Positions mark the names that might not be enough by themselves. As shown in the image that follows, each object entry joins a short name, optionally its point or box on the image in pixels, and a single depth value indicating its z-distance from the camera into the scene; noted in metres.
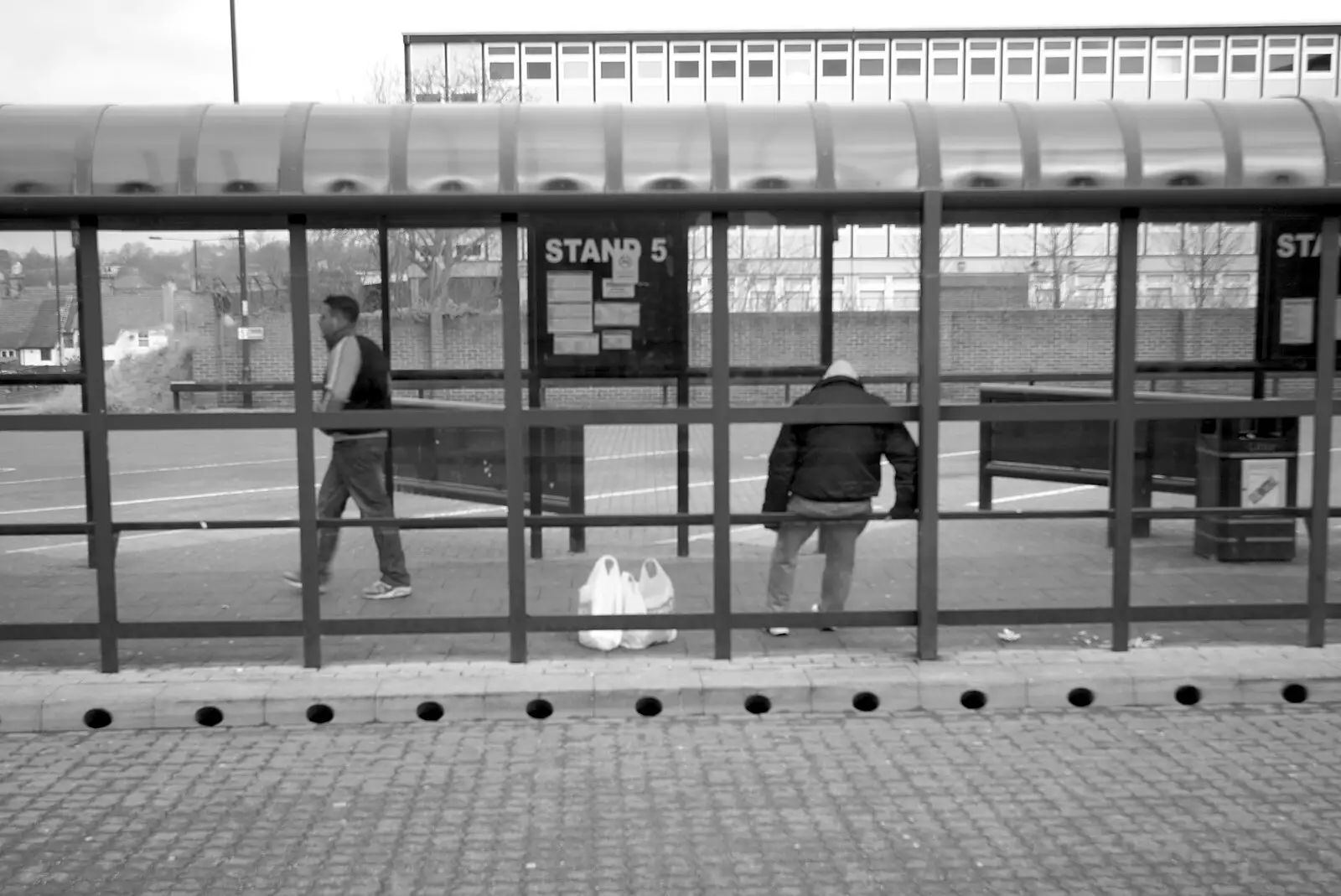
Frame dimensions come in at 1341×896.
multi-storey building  49.12
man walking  7.06
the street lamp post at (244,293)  6.99
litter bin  7.61
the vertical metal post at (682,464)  7.29
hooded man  7.11
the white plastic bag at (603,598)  7.20
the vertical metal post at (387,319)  7.13
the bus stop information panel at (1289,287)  7.11
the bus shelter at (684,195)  6.69
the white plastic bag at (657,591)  7.30
